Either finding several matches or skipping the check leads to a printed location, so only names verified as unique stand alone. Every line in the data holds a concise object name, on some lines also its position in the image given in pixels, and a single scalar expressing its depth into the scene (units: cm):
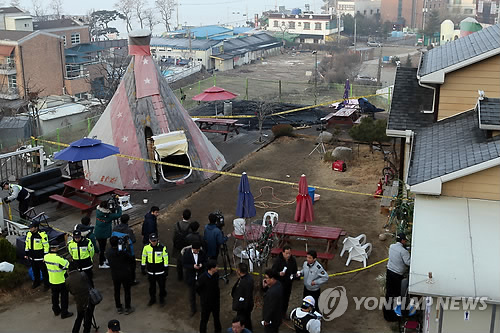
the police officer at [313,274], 1065
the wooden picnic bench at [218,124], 2522
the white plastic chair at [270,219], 1455
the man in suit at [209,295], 1038
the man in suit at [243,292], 1001
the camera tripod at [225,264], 1298
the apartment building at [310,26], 10994
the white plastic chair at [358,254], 1361
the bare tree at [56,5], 15073
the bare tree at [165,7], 13673
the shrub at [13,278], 1268
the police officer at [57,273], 1126
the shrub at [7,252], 1345
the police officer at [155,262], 1150
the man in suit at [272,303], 984
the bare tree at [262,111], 2490
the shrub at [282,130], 2473
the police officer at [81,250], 1182
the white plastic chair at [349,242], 1375
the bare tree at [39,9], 15014
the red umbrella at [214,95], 2630
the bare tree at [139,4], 13055
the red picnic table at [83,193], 1736
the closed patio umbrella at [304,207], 1404
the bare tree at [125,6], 12674
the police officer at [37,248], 1234
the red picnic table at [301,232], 1365
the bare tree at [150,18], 12892
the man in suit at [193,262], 1134
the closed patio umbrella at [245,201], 1444
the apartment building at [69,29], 7250
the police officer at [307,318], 915
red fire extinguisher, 1775
